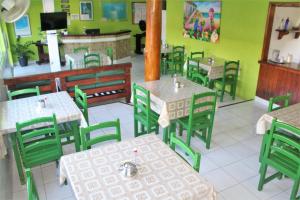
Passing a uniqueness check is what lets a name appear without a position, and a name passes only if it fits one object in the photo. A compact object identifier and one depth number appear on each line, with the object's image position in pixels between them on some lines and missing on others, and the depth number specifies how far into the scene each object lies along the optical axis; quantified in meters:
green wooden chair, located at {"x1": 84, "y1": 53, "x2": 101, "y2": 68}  6.56
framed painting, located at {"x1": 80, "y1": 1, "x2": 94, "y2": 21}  10.43
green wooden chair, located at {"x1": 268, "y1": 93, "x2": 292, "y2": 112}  3.73
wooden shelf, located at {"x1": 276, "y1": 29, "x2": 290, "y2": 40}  5.59
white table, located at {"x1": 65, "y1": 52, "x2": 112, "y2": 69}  6.75
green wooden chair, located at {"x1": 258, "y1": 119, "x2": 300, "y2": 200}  2.90
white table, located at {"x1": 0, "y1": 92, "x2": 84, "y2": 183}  3.33
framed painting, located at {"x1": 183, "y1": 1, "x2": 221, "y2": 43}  7.05
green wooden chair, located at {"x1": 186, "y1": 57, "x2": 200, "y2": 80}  6.34
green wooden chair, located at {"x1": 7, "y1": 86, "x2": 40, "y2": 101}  4.09
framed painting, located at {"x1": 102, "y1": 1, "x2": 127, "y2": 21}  10.87
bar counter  9.23
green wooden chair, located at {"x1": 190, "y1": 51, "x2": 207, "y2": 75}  6.52
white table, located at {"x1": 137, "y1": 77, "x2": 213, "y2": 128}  3.94
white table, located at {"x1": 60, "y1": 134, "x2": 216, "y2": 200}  2.17
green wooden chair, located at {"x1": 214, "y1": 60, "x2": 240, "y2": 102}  6.17
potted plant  9.38
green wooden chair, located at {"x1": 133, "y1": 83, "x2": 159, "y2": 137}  4.04
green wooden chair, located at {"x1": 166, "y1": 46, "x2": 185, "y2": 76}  7.89
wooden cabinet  5.40
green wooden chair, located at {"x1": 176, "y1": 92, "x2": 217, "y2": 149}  3.86
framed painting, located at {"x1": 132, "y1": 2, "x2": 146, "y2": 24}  11.43
